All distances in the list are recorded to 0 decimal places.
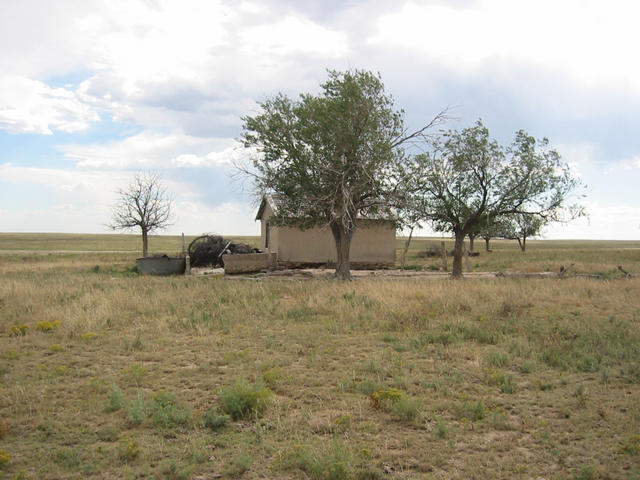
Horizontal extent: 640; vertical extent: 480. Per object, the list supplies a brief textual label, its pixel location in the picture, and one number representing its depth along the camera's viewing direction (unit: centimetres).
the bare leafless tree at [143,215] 3381
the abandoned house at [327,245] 2600
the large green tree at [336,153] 1858
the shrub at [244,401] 581
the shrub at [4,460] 465
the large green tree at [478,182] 2009
